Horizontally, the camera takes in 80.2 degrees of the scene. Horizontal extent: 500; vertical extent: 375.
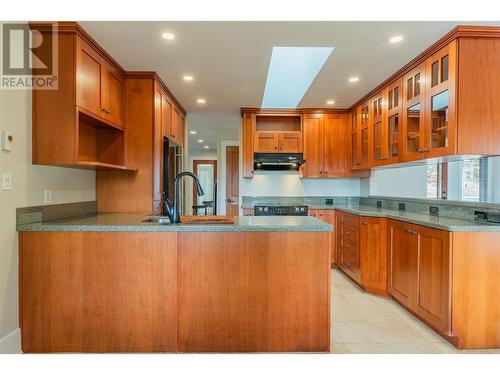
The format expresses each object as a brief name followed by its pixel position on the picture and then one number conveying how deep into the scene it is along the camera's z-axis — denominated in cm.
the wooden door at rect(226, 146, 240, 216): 680
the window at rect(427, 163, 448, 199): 330
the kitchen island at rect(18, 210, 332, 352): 204
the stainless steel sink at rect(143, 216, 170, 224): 248
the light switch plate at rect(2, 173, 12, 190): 196
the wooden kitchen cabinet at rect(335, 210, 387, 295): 324
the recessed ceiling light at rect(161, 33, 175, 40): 231
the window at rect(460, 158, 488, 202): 278
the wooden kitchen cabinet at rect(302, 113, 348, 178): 468
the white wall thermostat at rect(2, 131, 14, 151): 196
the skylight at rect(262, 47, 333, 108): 300
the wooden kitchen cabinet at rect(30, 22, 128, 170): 222
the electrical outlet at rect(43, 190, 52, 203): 234
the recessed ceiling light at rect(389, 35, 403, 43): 236
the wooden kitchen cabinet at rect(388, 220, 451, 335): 227
